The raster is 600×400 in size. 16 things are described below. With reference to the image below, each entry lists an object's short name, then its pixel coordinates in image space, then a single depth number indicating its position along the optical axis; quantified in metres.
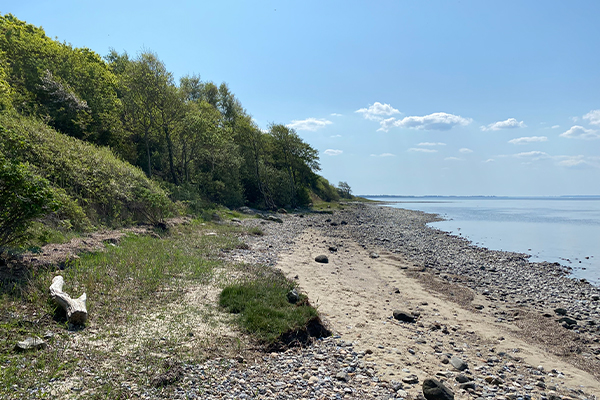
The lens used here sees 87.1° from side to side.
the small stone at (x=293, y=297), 10.84
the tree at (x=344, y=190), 127.50
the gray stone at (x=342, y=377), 7.03
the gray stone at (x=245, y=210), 45.27
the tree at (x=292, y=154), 66.12
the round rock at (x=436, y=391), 6.39
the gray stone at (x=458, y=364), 8.04
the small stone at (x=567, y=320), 12.34
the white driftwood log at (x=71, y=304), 7.67
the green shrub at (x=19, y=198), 9.16
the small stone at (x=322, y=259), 19.73
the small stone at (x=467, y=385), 7.15
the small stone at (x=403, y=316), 11.30
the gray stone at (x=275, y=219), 40.47
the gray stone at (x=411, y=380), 7.13
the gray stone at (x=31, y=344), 6.32
